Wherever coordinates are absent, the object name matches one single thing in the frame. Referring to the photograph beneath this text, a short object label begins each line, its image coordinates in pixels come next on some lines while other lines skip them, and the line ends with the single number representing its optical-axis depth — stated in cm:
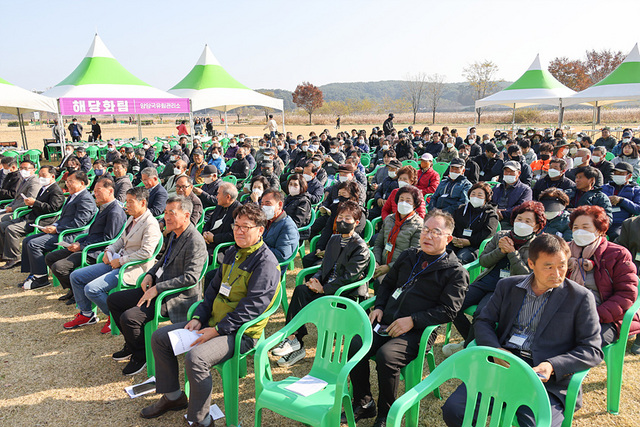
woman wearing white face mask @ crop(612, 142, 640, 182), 863
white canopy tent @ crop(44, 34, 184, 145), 1440
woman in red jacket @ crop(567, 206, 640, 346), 297
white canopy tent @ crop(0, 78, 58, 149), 1266
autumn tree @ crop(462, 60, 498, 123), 6122
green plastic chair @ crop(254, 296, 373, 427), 239
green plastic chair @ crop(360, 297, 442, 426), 289
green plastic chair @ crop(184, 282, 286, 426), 296
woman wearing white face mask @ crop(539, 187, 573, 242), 445
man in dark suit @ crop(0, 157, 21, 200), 758
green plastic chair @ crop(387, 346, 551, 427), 202
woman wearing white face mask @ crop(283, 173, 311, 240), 578
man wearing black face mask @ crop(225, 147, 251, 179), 1022
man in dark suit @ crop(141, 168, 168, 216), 635
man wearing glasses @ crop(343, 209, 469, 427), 283
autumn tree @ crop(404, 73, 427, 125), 7156
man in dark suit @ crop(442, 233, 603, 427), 239
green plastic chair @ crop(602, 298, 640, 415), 292
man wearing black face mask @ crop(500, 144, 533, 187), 830
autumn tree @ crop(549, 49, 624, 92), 5562
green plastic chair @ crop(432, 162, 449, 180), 949
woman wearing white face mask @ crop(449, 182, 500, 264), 475
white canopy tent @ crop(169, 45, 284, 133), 1714
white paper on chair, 256
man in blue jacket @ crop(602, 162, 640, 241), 555
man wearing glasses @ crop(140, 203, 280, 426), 284
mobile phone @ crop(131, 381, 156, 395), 338
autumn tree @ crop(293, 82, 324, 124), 7188
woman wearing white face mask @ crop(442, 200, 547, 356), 358
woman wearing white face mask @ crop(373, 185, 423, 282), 434
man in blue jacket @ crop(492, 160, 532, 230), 587
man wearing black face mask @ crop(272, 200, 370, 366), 371
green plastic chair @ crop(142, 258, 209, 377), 355
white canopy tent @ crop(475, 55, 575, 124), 1838
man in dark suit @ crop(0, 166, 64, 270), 611
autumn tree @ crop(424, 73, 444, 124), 7238
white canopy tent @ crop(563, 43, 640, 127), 1577
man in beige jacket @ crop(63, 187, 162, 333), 419
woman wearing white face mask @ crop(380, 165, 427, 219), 567
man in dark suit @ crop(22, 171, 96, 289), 543
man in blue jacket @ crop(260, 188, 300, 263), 441
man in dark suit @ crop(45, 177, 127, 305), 486
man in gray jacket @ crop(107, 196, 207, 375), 359
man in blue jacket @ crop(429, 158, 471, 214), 609
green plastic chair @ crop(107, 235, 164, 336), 415
